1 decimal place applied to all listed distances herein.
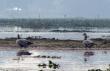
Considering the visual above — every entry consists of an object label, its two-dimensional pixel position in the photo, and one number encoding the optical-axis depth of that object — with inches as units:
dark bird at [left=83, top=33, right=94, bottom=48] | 2344.2
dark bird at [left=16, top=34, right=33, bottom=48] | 2322.0
